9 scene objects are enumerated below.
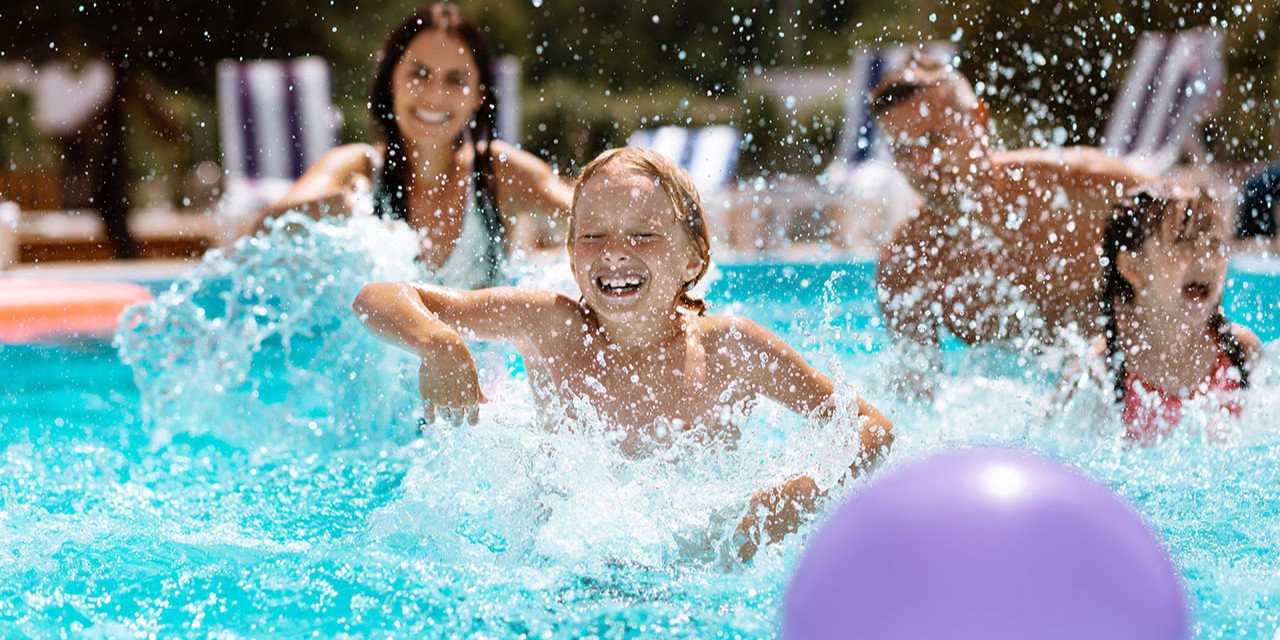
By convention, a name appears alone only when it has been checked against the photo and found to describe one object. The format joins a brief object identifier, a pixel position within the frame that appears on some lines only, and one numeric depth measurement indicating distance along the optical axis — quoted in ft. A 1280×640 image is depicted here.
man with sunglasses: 16.19
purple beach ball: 5.94
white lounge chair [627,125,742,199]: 31.58
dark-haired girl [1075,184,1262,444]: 12.99
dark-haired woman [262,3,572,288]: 14.67
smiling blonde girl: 10.42
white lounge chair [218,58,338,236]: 33.01
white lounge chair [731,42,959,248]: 32.68
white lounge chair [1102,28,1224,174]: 30.99
